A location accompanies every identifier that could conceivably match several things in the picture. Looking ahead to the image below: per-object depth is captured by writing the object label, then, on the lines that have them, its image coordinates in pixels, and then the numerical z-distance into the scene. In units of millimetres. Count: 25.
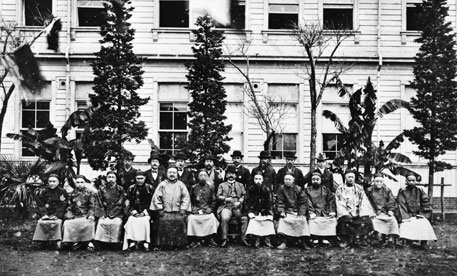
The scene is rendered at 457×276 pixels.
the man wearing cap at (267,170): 12520
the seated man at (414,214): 10812
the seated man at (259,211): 10742
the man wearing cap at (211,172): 12172
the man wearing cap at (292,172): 12789
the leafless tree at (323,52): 17484
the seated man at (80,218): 10445
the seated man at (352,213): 10836
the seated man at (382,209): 10945
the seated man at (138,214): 10484
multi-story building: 18297
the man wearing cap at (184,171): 12227
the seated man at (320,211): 10867
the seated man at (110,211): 10469
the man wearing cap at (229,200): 10914
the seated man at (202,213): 10812
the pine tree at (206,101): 13383
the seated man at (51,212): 10484
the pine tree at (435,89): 14617
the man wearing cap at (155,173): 11578
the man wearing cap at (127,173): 12219
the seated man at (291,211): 10734
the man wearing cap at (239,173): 12656
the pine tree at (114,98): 13312
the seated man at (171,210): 10508
